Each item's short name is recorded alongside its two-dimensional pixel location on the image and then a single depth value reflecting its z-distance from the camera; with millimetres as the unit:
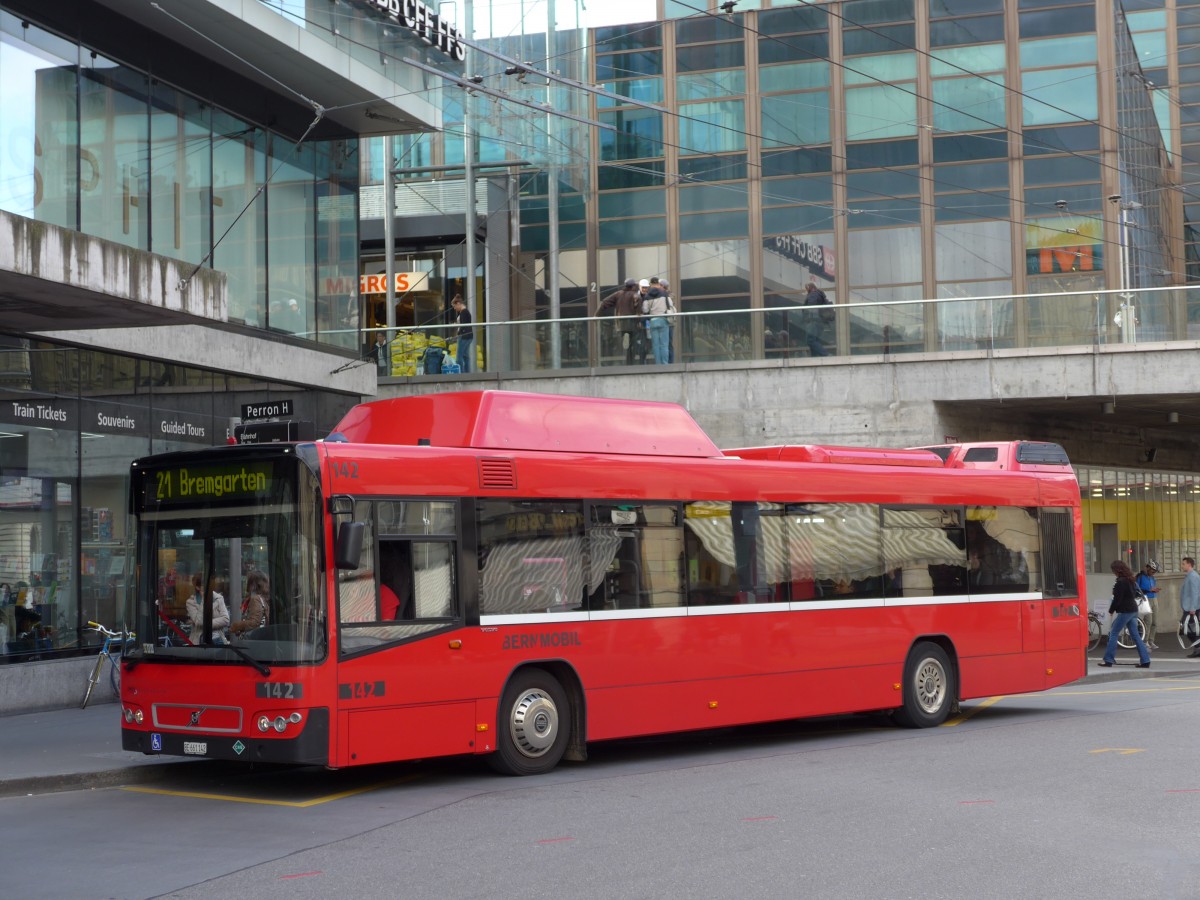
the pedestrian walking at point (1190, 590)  27078
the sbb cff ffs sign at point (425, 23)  21406
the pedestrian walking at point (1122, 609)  24016
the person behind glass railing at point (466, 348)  26719
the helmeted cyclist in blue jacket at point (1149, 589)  28333
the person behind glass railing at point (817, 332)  25609
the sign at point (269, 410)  17203
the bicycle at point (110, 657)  16906
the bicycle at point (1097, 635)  28281
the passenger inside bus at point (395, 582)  11141
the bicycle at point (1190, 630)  26953
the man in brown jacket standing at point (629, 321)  26172
